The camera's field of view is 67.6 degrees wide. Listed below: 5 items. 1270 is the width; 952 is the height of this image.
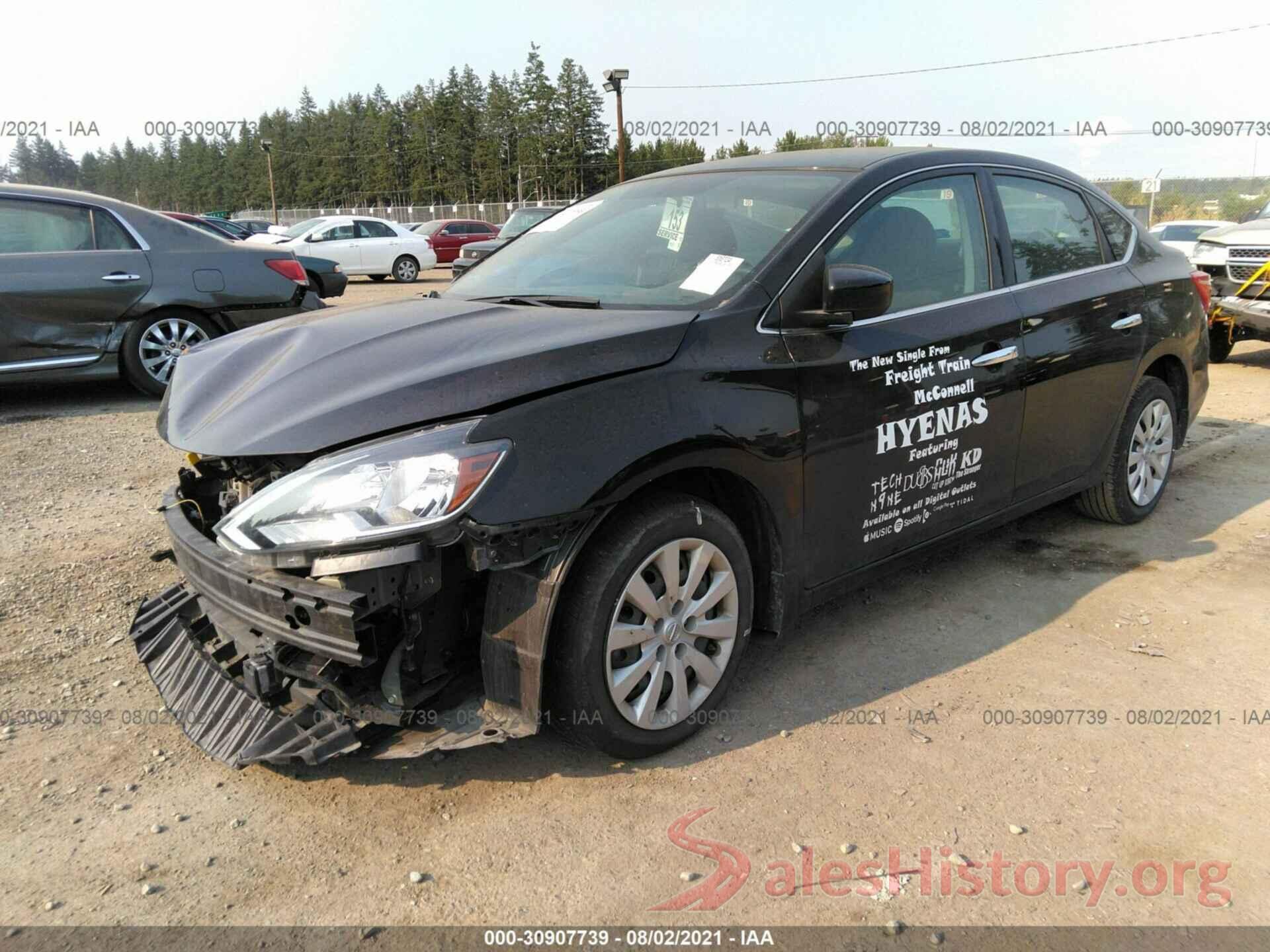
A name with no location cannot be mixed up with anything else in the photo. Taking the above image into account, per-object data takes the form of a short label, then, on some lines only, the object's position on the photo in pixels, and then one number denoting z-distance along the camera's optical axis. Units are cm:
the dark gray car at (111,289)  679
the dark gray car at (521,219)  1844
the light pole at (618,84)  2384
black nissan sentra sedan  238
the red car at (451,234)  2630
